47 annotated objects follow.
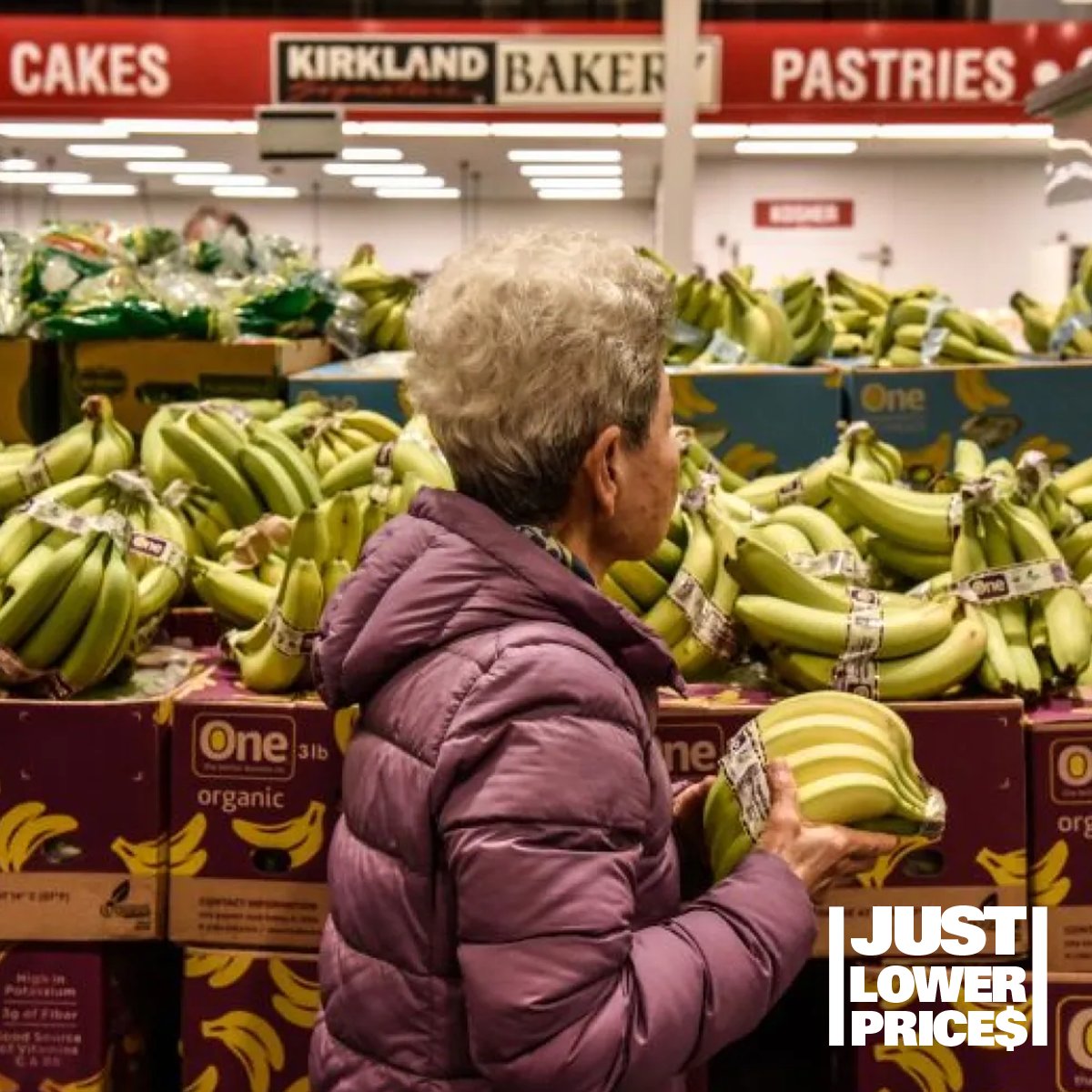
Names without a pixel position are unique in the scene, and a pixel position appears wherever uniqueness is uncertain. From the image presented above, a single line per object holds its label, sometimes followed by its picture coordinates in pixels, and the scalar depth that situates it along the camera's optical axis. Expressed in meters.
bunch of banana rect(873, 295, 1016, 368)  4.07
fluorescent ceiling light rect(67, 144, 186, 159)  12.73
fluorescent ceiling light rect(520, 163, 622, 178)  13.91
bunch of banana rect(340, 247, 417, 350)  4.81
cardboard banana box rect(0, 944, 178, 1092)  2.00
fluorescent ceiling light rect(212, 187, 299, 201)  16.44
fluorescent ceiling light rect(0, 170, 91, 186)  15.45
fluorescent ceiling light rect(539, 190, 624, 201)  16.52
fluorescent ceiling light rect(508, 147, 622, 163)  12.50
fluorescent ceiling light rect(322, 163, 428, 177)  14.01
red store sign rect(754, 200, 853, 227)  14.96
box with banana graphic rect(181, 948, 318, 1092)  1.98
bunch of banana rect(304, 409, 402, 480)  2.83
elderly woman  1.25
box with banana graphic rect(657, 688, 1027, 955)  1.90
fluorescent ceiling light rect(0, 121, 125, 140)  11.09
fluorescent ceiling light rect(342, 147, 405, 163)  12.27
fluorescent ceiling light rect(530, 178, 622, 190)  15.31
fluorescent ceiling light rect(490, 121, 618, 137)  10.18
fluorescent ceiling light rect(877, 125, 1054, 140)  11.04
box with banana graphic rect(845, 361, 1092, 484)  3.72
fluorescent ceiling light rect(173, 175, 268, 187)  15.21
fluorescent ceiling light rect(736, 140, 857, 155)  12.74
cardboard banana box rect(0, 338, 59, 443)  3.53
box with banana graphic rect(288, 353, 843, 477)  3.69
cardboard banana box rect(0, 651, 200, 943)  1.98
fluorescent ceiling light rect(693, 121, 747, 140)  10.29
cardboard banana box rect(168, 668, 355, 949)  1.98
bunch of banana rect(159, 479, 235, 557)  2.60
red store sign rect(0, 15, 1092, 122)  8.93
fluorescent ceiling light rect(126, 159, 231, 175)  13.80
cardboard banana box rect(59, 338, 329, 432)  3.54
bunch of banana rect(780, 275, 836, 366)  4.51
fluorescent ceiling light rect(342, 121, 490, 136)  10.28
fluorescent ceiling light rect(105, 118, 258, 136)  9.32
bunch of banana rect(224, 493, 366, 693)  2.00
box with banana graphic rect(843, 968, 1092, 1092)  1.89
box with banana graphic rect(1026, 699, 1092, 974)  1.91
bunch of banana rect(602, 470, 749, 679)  2.07
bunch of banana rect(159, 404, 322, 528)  2.63
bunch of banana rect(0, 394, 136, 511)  2.63
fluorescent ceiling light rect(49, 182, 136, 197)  16.52
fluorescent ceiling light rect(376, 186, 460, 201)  16.53
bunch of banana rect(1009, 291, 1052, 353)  4.79
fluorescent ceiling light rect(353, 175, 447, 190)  15.25
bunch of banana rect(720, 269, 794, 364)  4.24
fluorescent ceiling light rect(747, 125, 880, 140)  10.70
